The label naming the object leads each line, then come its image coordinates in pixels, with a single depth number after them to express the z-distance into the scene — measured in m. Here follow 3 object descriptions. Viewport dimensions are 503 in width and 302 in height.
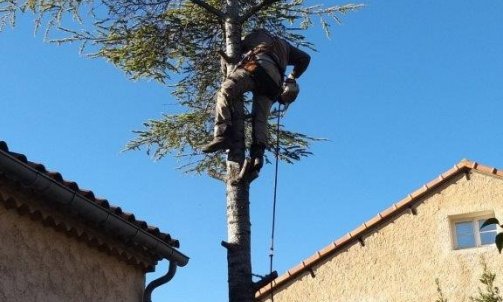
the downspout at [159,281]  6.54
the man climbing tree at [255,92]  6.23
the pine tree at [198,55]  6.24
